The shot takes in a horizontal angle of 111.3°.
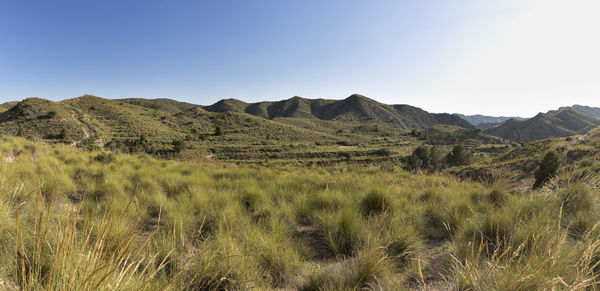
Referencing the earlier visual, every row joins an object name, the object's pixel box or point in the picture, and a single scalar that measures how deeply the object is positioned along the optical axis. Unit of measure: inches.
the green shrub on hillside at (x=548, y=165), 470.8
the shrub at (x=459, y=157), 1510.8
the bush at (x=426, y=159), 1446.9
